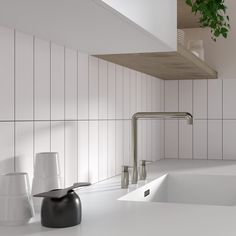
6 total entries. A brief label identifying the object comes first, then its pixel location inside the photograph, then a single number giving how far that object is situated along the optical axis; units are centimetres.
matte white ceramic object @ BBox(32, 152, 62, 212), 130
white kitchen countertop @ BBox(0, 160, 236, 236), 106
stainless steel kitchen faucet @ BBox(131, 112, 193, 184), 191
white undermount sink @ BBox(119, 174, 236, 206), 218
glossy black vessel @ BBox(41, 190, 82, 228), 108
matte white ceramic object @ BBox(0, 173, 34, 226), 109
